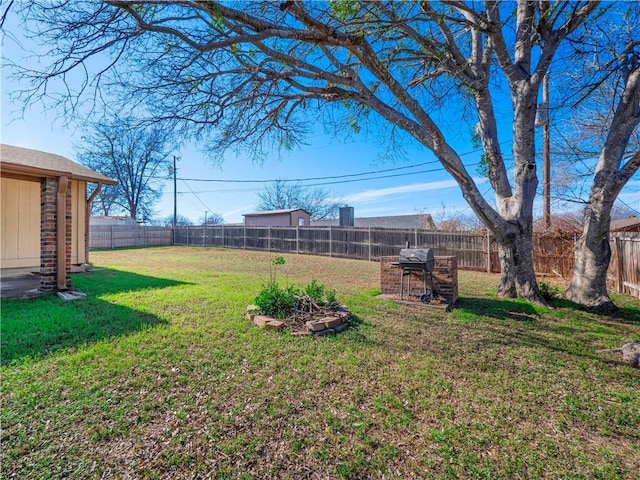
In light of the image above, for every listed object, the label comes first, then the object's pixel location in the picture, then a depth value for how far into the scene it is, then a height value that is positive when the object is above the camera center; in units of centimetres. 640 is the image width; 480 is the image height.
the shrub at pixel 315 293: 436 -86
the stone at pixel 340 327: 371 -118
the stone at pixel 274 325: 365 -112
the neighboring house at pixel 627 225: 893 +45
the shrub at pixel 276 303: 409 -95
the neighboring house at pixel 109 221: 2334 +128
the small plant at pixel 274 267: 430 -103
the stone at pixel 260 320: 375 -110
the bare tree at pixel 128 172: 2293 +574
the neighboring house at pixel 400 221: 2038 +138
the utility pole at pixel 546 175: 858 +197
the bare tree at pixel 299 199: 3341 +446
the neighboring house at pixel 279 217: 2144 +155
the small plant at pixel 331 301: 425 -95
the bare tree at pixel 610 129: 462 +185
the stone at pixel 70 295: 505 -107
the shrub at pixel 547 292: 541 -100
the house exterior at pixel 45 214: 520 +49
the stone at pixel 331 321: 367 -109
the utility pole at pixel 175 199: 2309 +300
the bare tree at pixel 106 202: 2559 +311
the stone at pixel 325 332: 356 -118
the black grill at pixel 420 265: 487 -46
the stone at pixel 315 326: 358 -111
